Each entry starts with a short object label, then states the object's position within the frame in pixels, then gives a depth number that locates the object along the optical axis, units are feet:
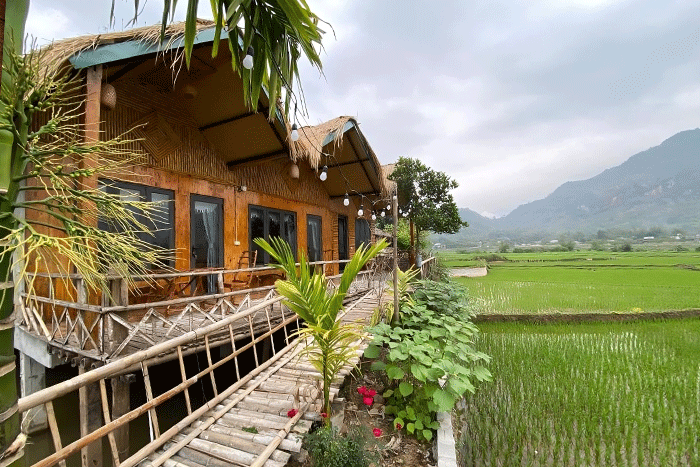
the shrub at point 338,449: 8.90
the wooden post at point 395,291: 16.76
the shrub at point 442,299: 20.53
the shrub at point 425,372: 11.86
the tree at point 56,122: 3.66
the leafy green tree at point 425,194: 55.36
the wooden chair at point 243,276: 23.94
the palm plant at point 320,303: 10.36
